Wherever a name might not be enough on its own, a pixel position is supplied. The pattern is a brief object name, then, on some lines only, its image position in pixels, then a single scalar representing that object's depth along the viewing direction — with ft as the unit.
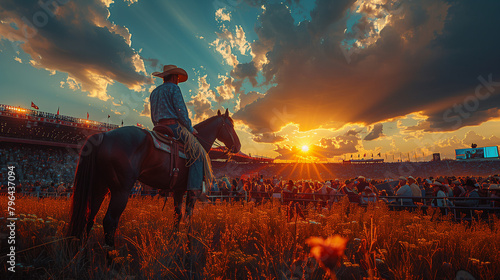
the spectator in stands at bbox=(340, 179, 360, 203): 25.85
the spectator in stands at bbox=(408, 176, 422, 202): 27.47
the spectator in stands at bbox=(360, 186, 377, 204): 24.28
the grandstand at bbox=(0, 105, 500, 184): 105.26
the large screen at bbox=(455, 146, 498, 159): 240.14
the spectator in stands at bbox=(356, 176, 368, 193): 28.30
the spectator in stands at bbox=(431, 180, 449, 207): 24.21
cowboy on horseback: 12.93
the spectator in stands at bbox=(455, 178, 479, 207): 22.16
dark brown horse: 9.29
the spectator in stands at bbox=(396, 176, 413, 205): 25.42
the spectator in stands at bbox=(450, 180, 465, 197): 25.98
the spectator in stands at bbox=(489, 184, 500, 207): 22.53
